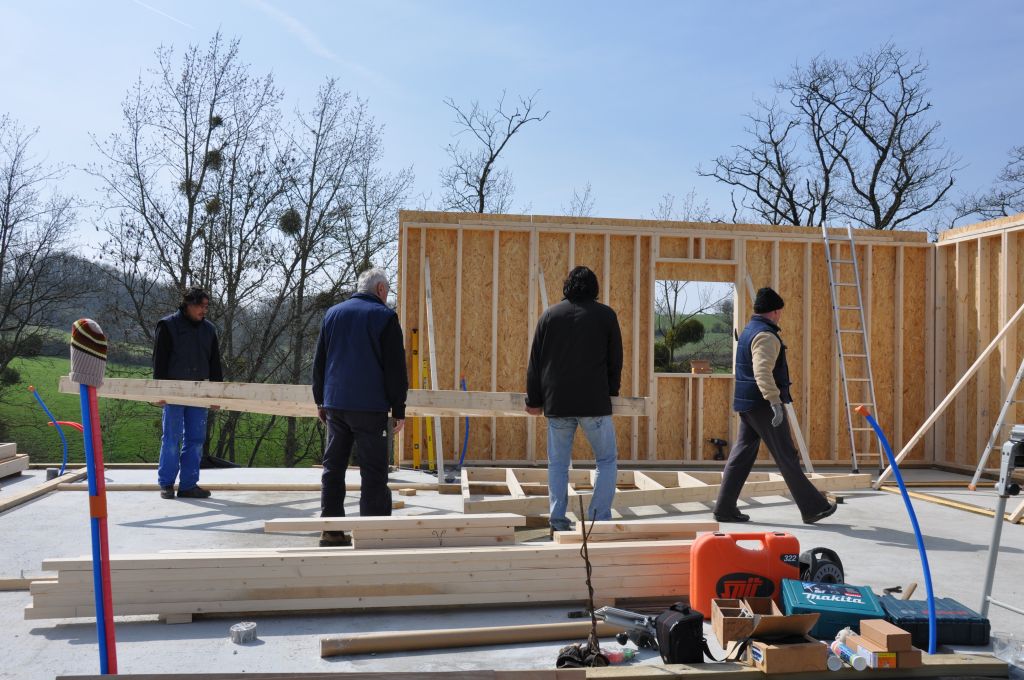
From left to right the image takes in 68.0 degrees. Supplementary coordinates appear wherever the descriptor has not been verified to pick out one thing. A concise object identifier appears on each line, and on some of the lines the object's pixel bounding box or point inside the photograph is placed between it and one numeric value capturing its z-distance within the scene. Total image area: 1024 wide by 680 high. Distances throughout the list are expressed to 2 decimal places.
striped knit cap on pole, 1.88
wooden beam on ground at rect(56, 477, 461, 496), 6.55
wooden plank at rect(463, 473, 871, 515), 5.62
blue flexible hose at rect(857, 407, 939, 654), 2.89
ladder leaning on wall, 9.62
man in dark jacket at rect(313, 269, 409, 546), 4.34
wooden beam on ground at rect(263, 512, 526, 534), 3.79
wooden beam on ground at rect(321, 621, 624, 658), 2.95
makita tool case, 3.12
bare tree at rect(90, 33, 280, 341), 15.34
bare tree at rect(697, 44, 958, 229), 20.97
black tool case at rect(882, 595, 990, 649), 3.15
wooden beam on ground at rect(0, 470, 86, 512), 5.68
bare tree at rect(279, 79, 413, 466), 16.58
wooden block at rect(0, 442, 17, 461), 7.50
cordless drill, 9.48
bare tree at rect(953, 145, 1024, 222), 20.55
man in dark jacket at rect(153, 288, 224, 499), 5.99
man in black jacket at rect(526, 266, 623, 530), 4.69
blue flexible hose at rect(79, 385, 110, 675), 1.89
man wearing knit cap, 5.38
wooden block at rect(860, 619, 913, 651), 2.74
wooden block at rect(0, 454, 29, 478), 7.24
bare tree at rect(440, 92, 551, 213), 20.69
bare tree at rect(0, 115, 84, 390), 16.64
